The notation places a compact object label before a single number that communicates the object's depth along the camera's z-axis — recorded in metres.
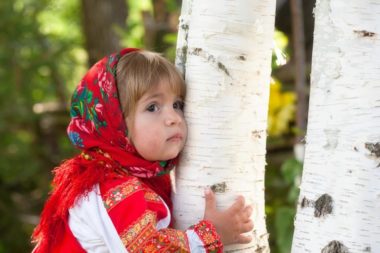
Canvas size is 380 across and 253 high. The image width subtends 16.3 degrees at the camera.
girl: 1.94
